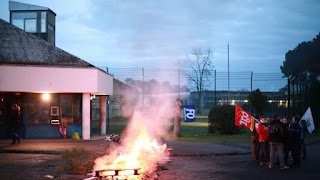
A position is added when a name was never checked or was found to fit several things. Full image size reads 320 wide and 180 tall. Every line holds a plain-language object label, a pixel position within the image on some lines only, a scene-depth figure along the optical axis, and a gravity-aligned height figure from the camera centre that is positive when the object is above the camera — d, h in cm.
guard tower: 3588 +843
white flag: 1680 -73
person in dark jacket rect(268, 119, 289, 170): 1203 -117
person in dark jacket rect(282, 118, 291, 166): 1232 -123
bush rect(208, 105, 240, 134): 2419 -104
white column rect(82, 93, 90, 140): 2142 -75
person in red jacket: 1284 -110
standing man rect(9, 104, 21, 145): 1778 -86
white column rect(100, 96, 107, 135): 2500 -81
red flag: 1389 -59
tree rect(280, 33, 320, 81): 6000 +788
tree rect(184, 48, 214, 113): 4450 +267
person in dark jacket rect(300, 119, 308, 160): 1416 -179
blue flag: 2306 -66
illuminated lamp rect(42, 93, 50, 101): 2225 +44
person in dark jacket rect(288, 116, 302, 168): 1244 -121
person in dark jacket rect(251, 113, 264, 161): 1359 -139
